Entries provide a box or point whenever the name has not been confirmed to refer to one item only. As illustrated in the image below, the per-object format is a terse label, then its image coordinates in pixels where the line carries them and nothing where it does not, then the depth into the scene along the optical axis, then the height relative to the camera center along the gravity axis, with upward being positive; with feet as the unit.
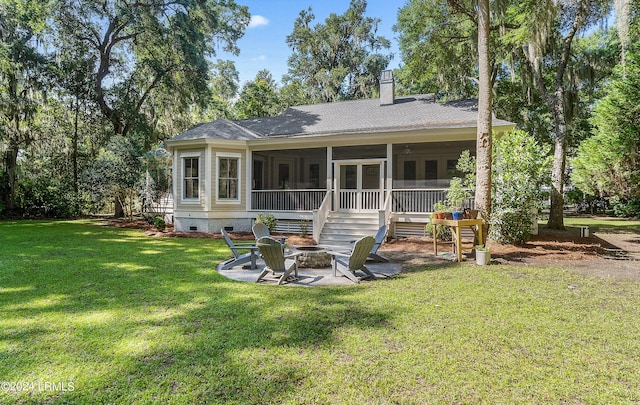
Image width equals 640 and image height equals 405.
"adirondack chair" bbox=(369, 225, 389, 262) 23.73 -3.09
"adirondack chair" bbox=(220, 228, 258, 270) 22.66 -3.96
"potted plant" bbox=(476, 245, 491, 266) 23.35 -3.81
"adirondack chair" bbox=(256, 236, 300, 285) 18.49 -3.22
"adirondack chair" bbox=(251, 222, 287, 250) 27.73 -2.43
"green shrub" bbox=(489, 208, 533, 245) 28.71 -2.08
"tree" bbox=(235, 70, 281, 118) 100.48 +28.84
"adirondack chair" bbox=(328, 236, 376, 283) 19.11 -3.50
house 36.37 +4.57
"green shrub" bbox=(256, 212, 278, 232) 40.04 -2.32
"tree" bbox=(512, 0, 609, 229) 34.58 +17.45
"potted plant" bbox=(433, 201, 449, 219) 31.83 -0.61
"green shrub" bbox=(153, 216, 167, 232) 41.65 -2.93
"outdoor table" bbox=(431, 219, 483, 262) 24.44 -1.97
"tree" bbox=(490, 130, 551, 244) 27.71 +1.31
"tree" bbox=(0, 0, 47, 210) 51.06 +19.20
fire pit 22.71 -3.85
